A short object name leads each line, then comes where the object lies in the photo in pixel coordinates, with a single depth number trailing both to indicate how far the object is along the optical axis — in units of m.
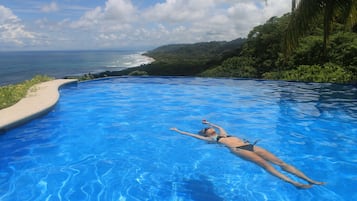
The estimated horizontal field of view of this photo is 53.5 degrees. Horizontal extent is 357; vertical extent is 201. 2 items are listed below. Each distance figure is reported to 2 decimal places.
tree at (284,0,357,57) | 11.26
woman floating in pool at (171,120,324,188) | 5.14
